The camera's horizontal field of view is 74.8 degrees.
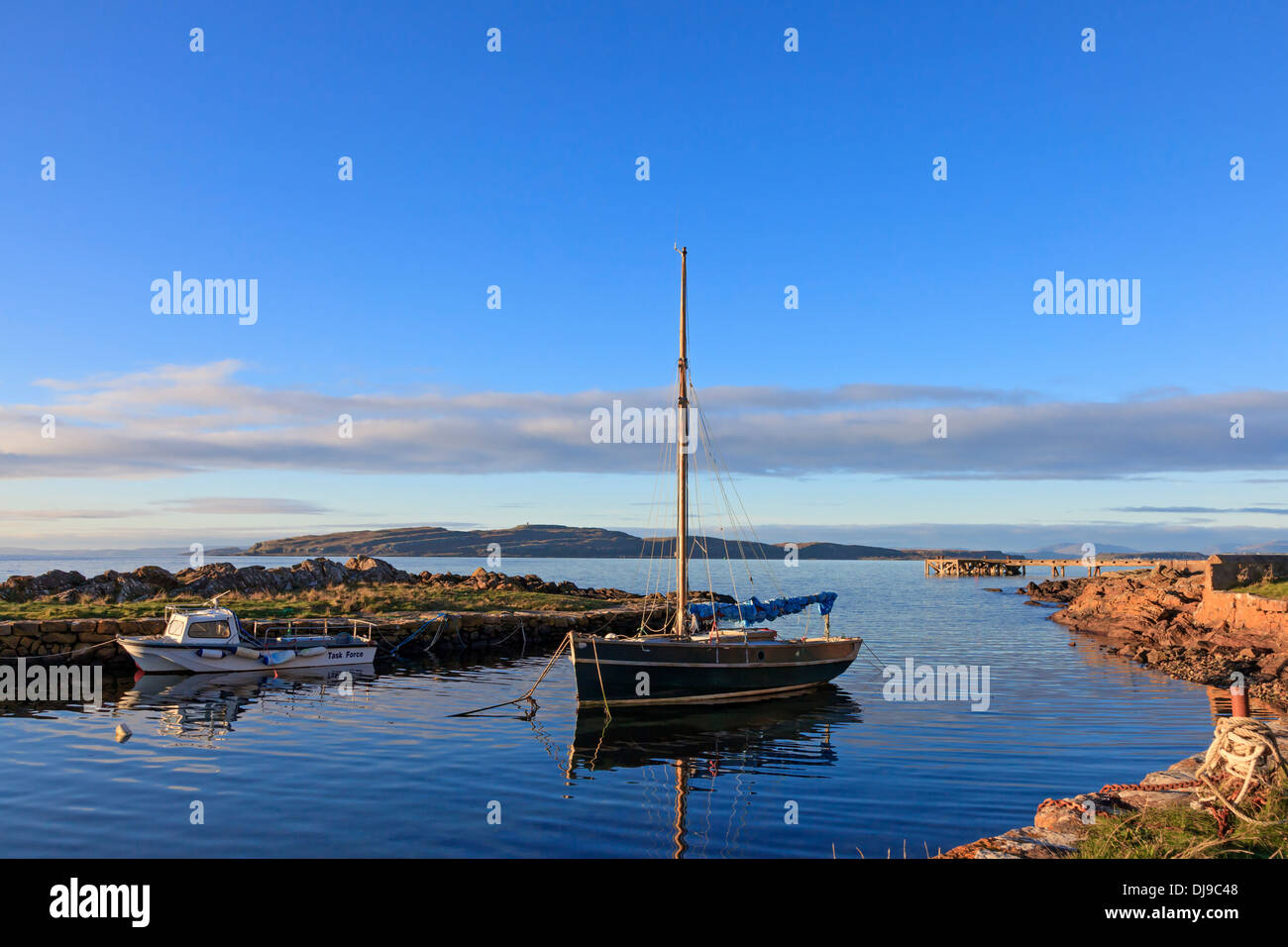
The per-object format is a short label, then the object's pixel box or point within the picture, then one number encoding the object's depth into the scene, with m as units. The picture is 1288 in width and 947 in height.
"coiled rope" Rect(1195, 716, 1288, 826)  10.59
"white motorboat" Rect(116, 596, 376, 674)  34.59
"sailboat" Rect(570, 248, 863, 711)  28.78
